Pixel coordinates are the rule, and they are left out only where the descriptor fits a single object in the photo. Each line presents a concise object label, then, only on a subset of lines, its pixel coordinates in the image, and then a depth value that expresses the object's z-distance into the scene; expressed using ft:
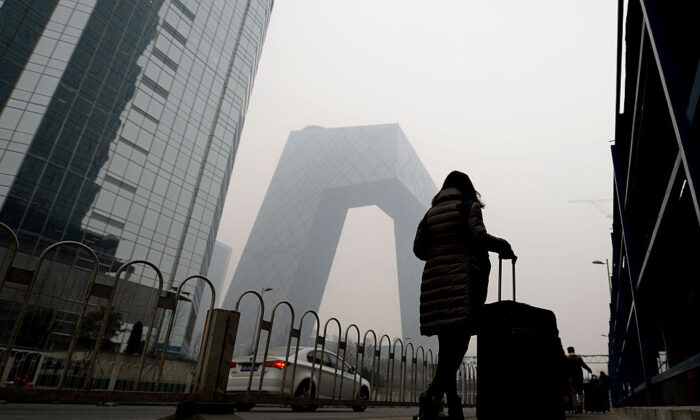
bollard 9.39
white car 21.22
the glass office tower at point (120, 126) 98.48
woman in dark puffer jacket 8.21
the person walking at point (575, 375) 26.81
